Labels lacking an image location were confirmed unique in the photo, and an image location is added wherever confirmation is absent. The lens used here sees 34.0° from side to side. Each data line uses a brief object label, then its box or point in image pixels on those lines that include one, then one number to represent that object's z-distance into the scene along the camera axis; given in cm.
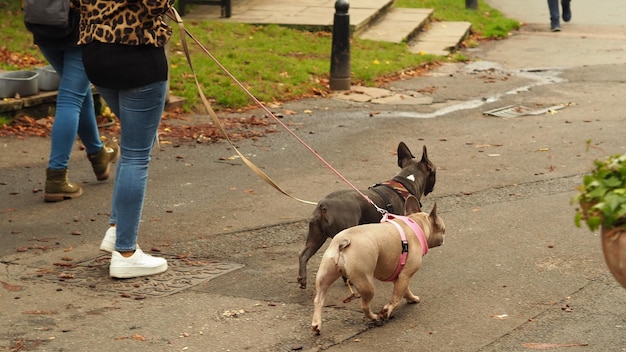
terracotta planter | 402
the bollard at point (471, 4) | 2023
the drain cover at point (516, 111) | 1178
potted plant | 403
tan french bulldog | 529
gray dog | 597
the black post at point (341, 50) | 1259
